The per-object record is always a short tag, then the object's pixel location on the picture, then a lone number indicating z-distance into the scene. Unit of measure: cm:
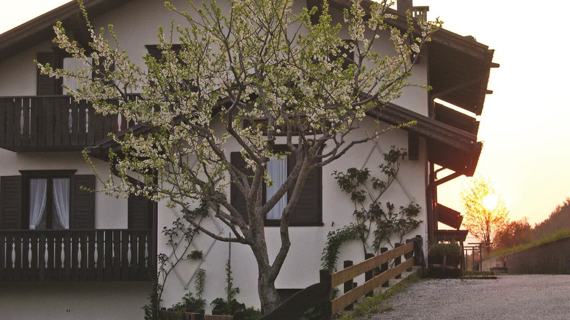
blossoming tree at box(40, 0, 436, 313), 1745
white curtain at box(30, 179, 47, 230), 2525
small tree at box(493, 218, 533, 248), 6202
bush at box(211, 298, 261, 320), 2112
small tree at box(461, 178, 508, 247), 6200
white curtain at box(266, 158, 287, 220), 2261
